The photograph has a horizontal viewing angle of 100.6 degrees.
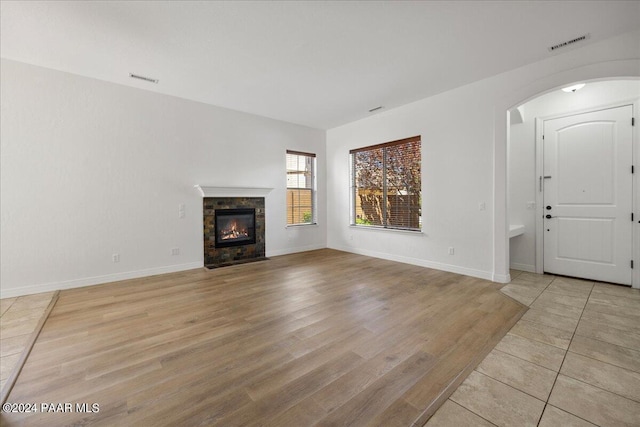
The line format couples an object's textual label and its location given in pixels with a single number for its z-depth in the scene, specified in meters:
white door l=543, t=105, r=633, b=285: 3.69
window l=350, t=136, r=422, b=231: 5.11
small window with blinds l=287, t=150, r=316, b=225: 6.37
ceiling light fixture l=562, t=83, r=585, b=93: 3.98
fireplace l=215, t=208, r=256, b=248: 5.21
